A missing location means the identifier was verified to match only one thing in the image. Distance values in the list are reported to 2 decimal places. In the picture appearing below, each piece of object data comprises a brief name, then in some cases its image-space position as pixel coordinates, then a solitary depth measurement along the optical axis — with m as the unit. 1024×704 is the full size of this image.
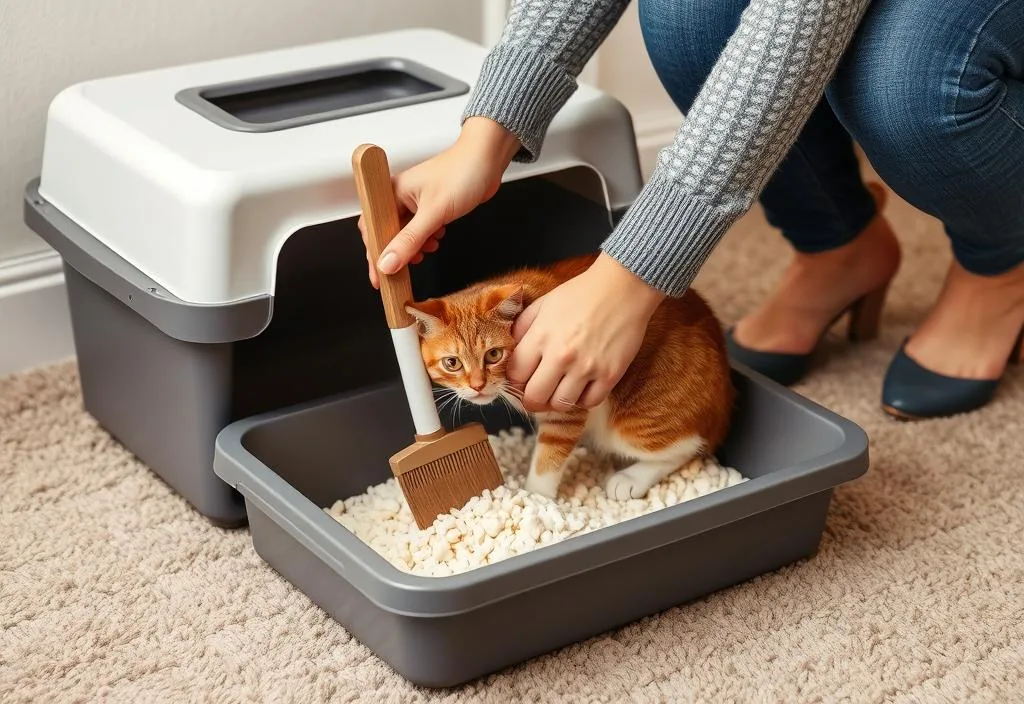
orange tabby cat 2.11
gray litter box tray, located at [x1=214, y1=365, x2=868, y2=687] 1.99
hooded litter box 2.14
